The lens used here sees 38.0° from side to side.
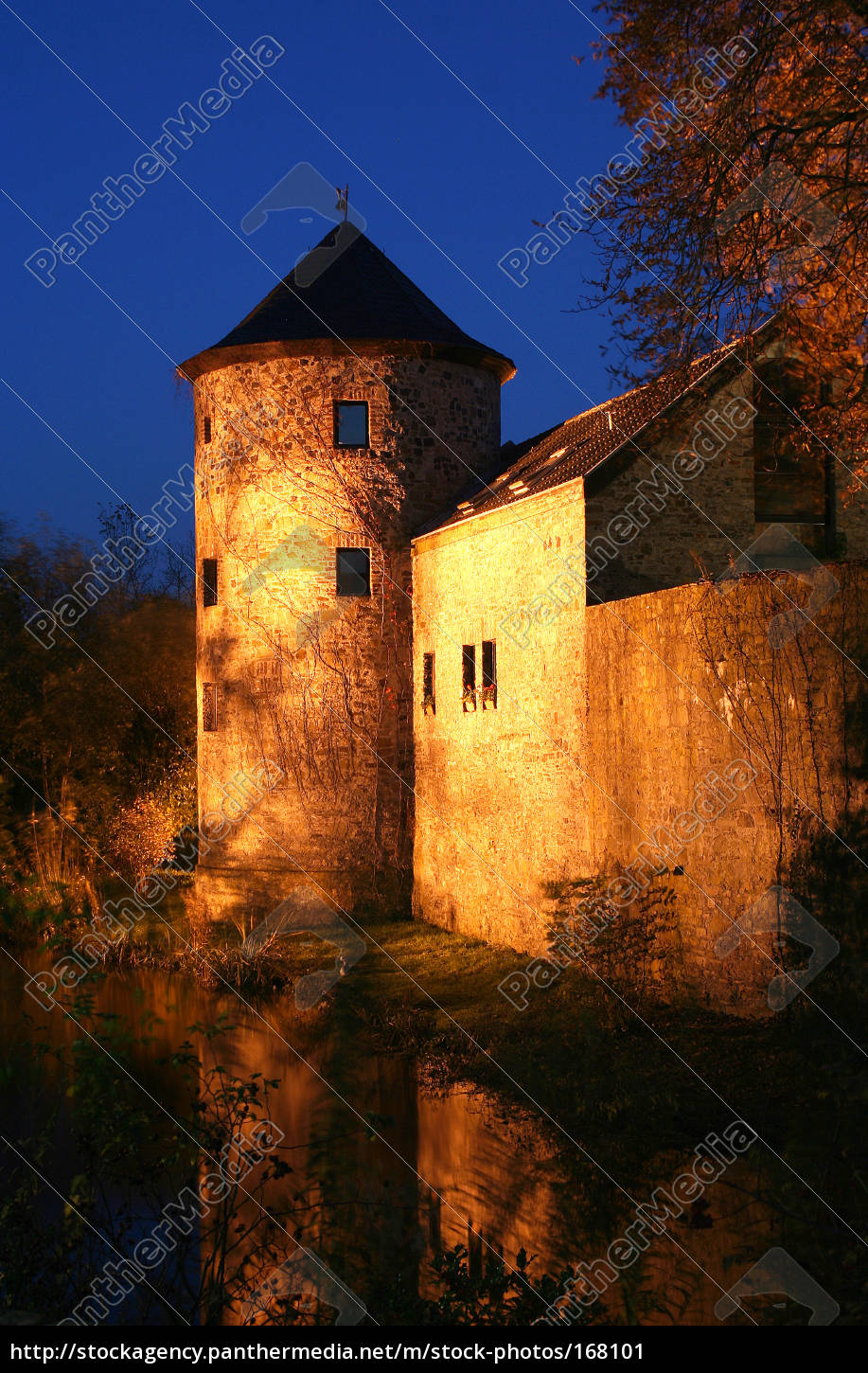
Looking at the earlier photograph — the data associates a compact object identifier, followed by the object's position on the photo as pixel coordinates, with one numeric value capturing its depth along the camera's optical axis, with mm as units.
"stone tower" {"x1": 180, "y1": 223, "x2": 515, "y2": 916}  18469
